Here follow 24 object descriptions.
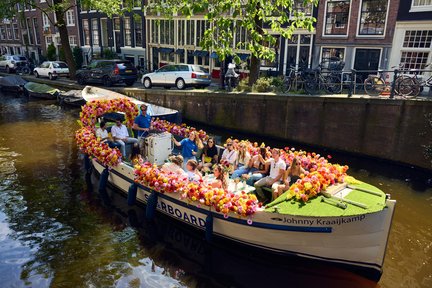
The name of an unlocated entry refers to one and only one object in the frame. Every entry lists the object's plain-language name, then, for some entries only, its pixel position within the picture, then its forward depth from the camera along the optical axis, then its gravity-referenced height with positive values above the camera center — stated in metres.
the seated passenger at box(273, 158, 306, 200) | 7.55 -2.83
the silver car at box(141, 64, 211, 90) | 19.39 -2.19
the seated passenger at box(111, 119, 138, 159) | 10.76 -3.02
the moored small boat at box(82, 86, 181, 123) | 15.57 -3.26
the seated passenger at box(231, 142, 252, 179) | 8.78 -3.10
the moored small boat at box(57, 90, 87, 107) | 21.84 -3.90
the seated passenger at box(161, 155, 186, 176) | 8.30 -2.98
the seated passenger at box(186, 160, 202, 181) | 8.14 -3.02
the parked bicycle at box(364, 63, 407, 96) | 12.35 -1.60
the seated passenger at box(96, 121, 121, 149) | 10.62 -3.00
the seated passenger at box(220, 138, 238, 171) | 9.13 -2.97
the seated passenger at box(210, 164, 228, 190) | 7.58 -2.95
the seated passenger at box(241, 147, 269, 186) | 8.30 -3.10
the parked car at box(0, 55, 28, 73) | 34.34 -2.75
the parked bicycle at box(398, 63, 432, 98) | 11.95 -1.47
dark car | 22.36 -2.37
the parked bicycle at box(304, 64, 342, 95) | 14.39 -1.73
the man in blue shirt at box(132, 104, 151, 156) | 11.64 -2.82
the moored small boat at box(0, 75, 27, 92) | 27.16 -3.75
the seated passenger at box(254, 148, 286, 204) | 7.75 -2.93
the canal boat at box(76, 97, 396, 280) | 6.14 -3.23
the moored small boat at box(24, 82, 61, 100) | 24.61 -3.90
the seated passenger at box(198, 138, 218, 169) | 9.58 -3.11
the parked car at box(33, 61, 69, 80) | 28.38 -2.81
